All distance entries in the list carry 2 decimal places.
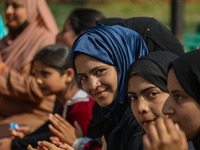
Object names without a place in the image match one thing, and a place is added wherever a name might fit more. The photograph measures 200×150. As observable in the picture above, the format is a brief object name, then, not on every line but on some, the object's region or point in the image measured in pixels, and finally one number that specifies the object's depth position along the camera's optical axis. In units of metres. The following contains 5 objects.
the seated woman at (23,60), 9.11
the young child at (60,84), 6.77
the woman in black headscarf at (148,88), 3.95
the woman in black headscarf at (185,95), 3.21
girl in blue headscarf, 4.84
